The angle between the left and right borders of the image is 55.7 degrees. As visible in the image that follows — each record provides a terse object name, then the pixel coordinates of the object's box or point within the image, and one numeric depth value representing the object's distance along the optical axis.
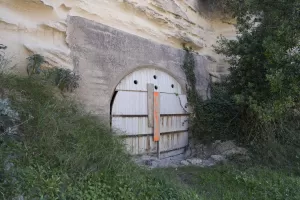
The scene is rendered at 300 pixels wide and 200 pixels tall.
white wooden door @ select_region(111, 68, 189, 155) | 6.37
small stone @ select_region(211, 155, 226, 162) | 6.88
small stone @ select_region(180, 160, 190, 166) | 6.83
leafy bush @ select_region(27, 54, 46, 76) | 4.61
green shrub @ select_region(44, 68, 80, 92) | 4.75
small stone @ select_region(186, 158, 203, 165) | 6.89
